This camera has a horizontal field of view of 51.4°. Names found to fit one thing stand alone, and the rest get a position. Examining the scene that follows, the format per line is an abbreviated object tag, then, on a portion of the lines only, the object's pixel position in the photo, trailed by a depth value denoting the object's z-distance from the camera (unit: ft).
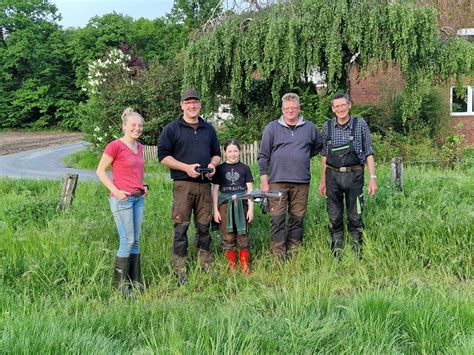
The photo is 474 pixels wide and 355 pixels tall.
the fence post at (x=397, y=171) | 24.23
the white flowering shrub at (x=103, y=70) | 68.13
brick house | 49.80
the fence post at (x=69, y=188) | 25.71
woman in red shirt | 15.81
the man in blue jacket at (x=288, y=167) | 18.16
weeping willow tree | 45.80
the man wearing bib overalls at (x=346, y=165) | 18.35
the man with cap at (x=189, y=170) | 17.13
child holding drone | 17.92
